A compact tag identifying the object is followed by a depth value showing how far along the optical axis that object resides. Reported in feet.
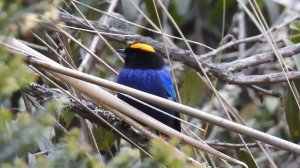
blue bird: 21.65
